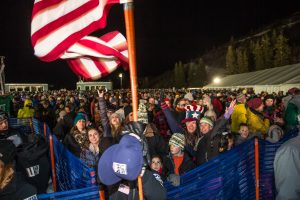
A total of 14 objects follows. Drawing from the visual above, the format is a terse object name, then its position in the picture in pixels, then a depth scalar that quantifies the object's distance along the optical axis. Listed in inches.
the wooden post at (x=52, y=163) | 221.2
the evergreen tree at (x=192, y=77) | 4373.0
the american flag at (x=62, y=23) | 131.3
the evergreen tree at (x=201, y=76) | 4234.7
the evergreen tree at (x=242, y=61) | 3353.8
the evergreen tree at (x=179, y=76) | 4843.0
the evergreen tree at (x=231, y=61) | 3540.8
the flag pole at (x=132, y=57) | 103.7
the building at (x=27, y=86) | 3497.8
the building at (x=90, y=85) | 2675.7
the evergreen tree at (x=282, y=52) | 2667.3
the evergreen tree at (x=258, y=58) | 2960.1
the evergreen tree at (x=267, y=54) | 2938.0
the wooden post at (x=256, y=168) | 180.4
